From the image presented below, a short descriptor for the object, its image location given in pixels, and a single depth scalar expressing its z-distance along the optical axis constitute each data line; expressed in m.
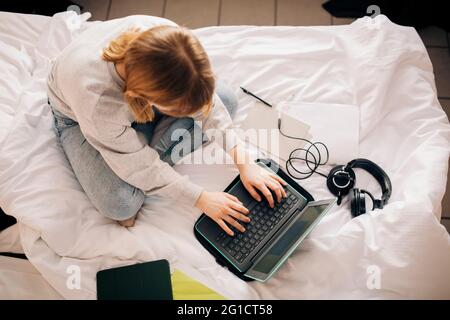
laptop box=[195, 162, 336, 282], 0.88
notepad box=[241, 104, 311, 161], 1.07
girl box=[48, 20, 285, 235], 0.69
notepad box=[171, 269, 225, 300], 0.89
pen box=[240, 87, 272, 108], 1.12
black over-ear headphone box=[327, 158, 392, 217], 0.96
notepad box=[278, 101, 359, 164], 1.05
